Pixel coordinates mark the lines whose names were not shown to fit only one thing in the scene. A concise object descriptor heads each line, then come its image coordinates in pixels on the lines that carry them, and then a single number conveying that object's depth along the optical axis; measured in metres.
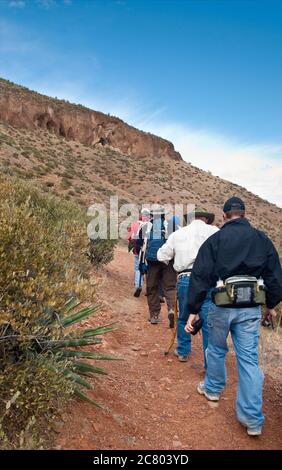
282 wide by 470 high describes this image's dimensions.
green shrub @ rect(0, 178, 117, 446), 2.74
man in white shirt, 5.10
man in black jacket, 3.61
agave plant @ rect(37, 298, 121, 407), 3.09
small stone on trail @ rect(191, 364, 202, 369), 5.32
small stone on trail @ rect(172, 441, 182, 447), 3.45
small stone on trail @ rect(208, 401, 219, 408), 4.16
